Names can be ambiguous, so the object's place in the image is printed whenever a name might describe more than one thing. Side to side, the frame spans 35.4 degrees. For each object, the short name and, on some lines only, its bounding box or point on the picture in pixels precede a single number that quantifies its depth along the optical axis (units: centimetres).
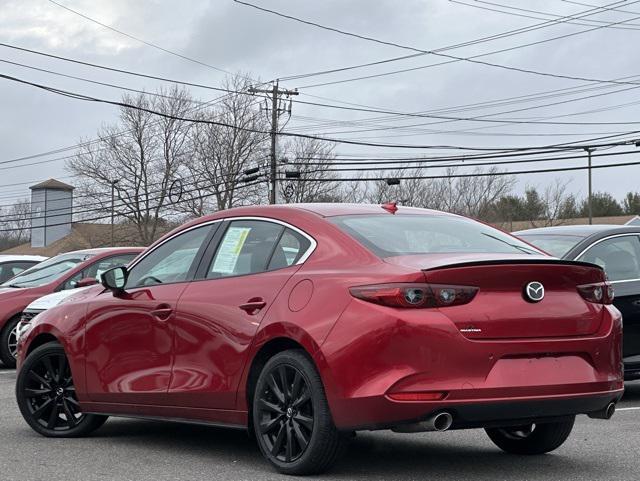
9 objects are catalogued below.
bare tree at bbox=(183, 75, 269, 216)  5978
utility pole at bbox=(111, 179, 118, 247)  6714
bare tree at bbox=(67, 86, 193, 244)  6581
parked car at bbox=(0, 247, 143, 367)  1275
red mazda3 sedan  499
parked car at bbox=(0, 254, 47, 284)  1638
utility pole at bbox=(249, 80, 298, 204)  4868
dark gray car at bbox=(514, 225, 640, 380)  895
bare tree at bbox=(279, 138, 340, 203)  6292
